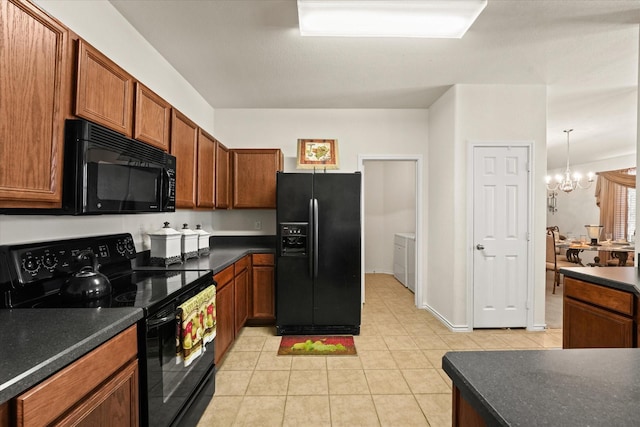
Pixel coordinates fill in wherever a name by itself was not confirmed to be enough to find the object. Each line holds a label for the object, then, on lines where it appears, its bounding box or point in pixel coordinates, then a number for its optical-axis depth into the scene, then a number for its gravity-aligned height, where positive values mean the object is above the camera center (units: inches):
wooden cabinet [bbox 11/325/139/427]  32.7 -21.7
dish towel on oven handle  65.6 -24.8
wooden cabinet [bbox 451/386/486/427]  29.5 -19.2
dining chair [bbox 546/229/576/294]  200.7 -27.6
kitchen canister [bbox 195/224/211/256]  119.0 -10.6
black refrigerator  130.6 -15.5
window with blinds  265.1 +6.9
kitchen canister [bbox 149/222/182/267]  95.2 -9.8
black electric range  53.5 -15.7
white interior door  135.5 -3.9
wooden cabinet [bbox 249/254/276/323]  136.6 -30.6
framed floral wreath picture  148.1 +29.7
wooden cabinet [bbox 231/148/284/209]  150.3 +17.7
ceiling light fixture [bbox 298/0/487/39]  82.0 +54.5
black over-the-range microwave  54.7 +8.0
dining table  197.3 -17.3
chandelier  225.9 +32.5
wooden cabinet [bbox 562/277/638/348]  71.8 -23.6
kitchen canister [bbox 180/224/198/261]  104.1 -9.7
